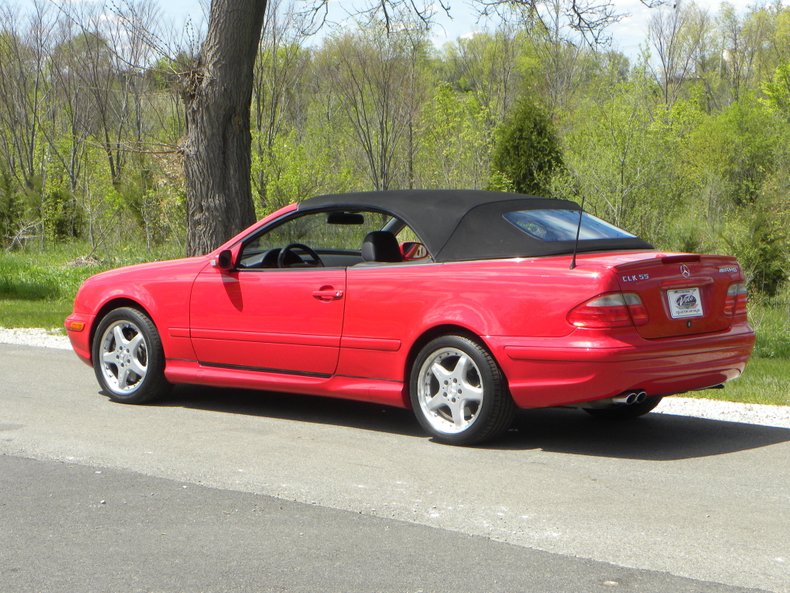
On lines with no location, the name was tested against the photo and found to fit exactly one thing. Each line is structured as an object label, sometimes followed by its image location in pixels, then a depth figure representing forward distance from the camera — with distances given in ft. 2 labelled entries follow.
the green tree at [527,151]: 92.12
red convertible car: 20.31
